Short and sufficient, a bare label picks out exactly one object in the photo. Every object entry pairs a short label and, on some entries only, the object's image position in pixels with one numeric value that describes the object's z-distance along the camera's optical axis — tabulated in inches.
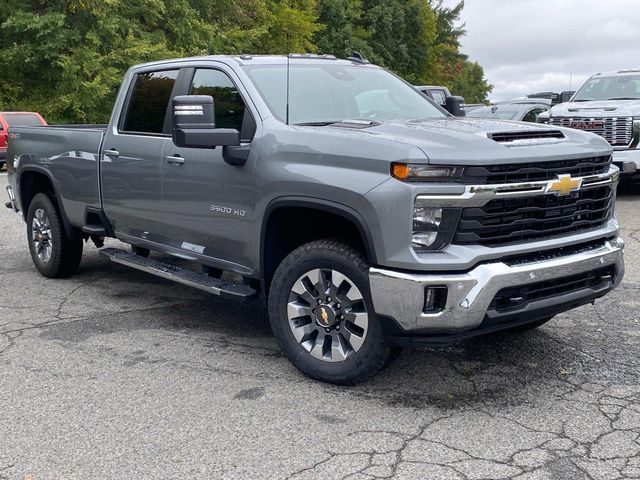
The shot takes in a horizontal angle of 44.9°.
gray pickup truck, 155.2
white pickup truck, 458.6
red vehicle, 762.9
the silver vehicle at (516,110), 569.0
